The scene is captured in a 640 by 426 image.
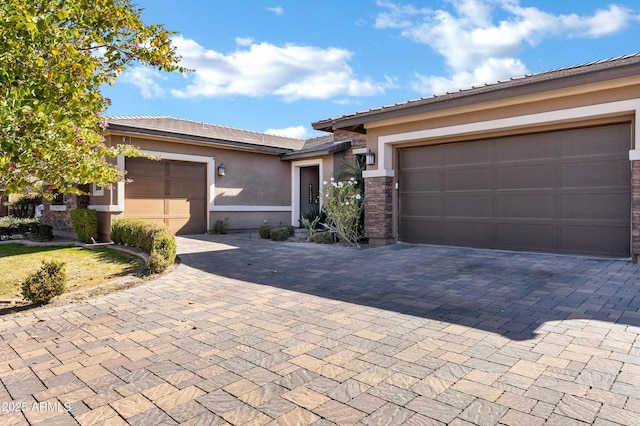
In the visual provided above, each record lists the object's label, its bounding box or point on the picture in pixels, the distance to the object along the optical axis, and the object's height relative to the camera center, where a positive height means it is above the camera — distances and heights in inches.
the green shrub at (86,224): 421.4 -15.0
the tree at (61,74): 141.0 +55.0
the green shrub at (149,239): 248.4 -23.2
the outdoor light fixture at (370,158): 370.3 +48.4
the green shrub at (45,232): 468.4 -26.3
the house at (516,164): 261.8 +35.7
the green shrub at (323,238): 391.2 -28.5
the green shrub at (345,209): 369.4 +0.3
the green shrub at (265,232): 432.0 -24.7
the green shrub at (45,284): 182.2 -34.7
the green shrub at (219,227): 501.7 -22.1
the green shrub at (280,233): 414.6 -25.0
